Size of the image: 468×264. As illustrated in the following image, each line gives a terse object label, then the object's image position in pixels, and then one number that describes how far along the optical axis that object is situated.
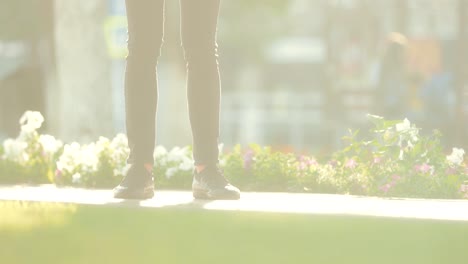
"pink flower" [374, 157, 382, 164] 10.88
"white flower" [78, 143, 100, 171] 11.76
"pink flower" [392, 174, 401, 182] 10.41
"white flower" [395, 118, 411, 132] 10.86
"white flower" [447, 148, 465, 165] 10.90
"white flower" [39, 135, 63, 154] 12.69
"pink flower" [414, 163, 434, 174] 10.53
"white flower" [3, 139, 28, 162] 12.55
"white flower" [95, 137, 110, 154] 12.12
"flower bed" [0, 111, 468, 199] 10.49
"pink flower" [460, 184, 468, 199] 10.26
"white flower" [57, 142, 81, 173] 11.75
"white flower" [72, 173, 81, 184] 11.52
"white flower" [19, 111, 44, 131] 12.79
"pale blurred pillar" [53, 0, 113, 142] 17.00
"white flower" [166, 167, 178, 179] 11.52
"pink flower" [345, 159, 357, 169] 10.95
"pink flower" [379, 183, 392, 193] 10.34
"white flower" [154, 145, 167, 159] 12.10
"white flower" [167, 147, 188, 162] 11.91
